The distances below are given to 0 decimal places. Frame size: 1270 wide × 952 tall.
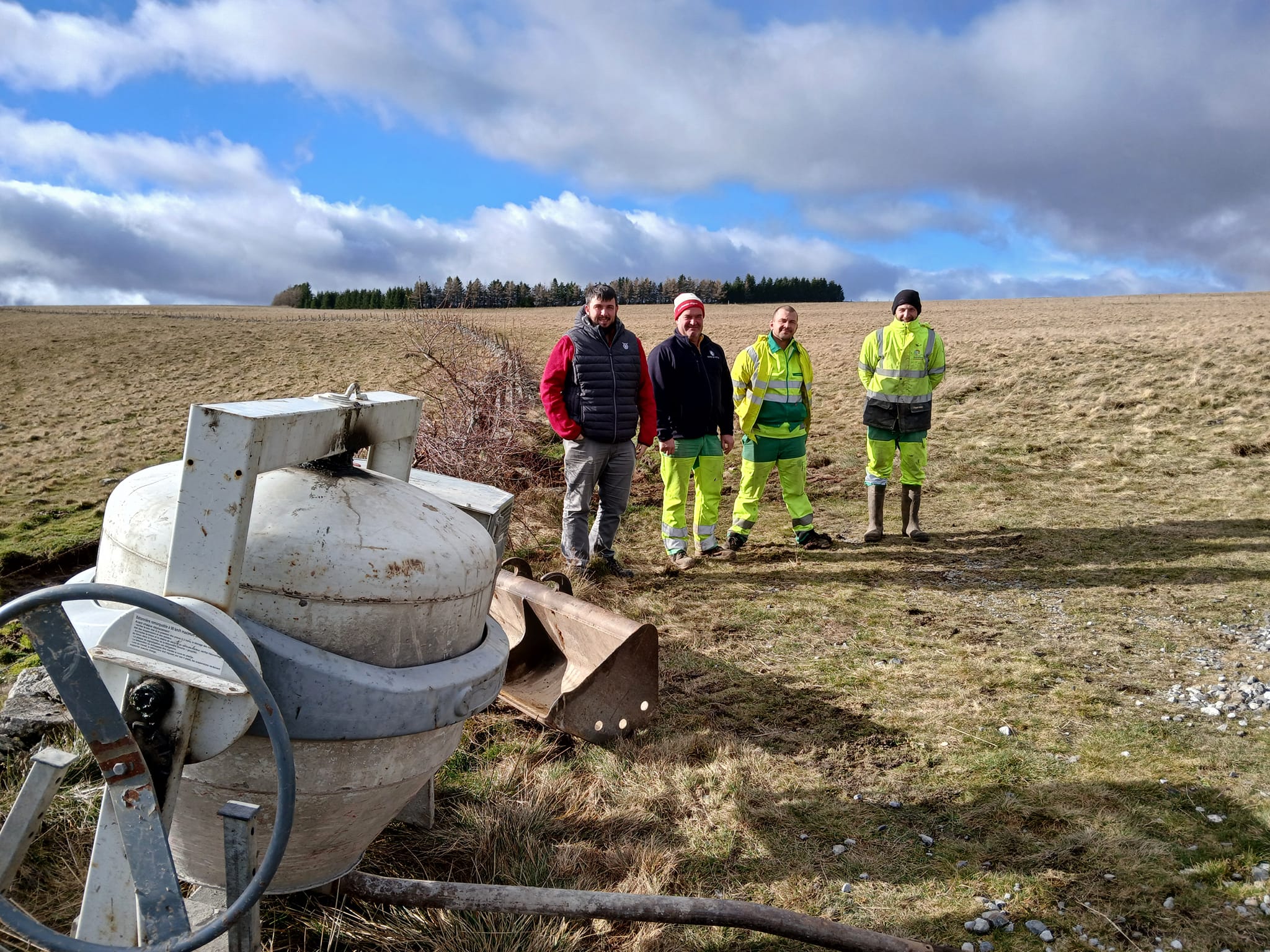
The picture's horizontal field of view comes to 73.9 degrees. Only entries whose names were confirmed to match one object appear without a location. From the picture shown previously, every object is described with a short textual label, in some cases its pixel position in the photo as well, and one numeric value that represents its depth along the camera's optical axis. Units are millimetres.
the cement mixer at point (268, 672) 1734
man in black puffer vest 5859
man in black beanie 7094
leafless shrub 8492
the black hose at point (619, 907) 2373
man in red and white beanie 6418
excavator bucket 3797
